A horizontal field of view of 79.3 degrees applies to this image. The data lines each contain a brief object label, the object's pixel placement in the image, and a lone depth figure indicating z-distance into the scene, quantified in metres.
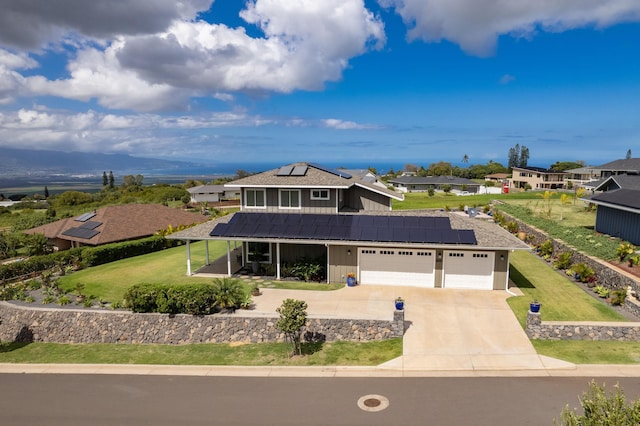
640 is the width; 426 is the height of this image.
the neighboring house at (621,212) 26.41
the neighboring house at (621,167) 62.05
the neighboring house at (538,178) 85.75
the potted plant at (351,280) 22.52
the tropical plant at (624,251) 21.72
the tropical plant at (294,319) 15.71
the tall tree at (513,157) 173.62
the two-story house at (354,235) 21.72
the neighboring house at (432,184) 88.88
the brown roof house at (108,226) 33.56
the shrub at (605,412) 6.25
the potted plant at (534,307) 15.92
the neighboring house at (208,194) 79.81
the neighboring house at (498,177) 111.71
